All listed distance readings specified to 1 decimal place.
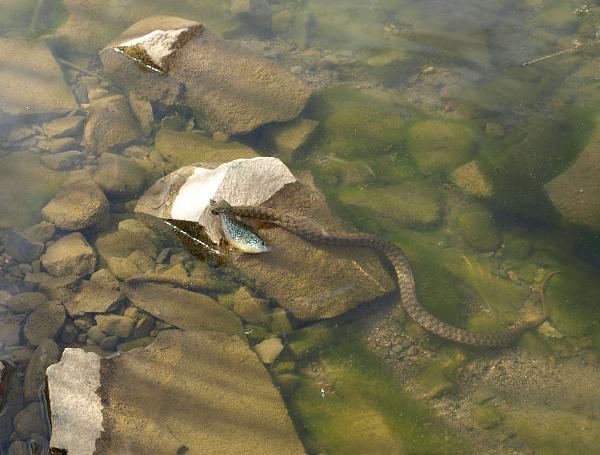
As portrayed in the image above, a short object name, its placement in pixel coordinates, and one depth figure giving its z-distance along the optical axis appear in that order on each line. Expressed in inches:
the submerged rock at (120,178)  228.7
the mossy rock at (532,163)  232.4
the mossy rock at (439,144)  249.3
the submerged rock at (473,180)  238.1
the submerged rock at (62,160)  244.8
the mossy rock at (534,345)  204.7
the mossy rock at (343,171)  245.0
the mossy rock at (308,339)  195.9
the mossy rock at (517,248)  226.5
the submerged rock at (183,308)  192.7
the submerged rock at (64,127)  261.3
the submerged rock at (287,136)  248.1
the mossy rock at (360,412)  174.1
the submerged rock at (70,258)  202.2
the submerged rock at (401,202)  235.6
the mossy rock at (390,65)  300.7
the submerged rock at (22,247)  207.3
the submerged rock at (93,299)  192.2
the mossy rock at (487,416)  184.1
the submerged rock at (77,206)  214.5
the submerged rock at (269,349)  189.0
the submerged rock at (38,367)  169.3
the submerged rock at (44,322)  184.1
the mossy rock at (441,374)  194.1
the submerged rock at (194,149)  238.4
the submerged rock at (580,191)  222.2
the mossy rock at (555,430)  175.3
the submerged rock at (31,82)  269.3
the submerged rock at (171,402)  151.2
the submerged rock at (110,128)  256.4
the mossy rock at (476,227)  229.1
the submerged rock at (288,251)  200.2
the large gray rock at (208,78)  254.1
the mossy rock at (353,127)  256.4
